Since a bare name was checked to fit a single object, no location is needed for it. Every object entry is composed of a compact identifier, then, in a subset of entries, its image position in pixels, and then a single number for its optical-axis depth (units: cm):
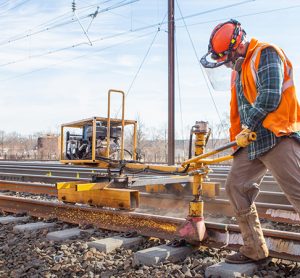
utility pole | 1819
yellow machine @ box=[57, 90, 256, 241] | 563
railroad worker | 317
